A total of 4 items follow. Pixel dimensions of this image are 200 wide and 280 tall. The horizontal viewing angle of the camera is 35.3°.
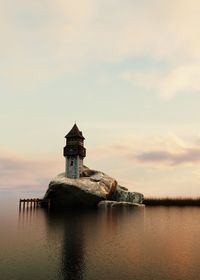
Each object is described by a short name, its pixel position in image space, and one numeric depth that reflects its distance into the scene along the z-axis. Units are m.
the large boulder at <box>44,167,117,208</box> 87.81
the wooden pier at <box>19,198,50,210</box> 94.53
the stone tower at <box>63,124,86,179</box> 92.44
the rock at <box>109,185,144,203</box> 98.19
